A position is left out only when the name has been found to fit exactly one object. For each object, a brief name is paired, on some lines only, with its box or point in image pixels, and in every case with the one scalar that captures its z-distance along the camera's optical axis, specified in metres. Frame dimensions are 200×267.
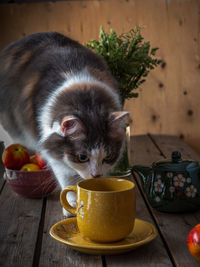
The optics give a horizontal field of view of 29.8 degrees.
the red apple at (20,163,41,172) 1.30
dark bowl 1.25
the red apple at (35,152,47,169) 1.34
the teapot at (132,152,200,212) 1.07
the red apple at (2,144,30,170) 1.31
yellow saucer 0.82
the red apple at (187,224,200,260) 0.81
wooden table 0.84
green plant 1.54
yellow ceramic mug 0.83
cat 1.10
